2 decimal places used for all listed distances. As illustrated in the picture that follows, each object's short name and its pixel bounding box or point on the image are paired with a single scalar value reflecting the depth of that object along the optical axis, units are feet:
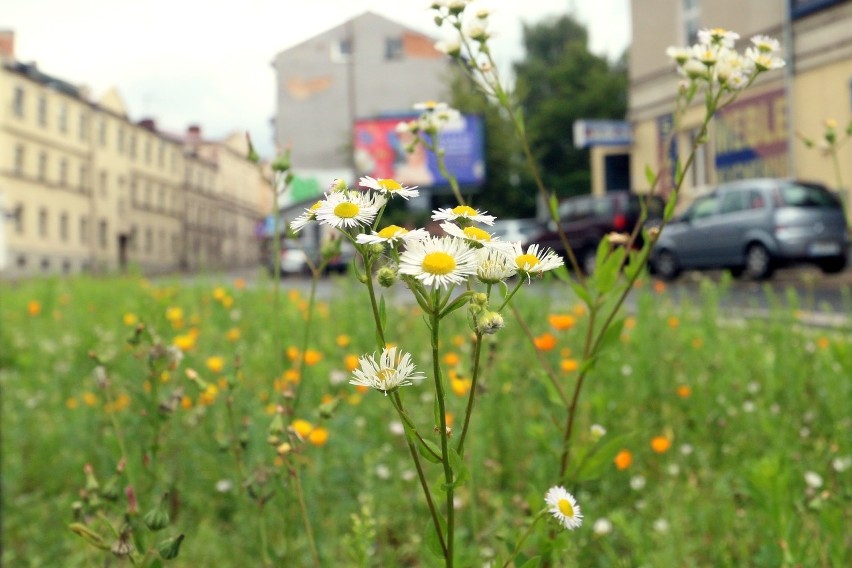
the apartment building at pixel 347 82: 112.57
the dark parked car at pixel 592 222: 48.42
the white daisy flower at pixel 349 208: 2.43
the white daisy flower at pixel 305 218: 2.60
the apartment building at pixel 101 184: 117.50
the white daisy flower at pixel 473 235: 2.37
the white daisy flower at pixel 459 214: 2.55
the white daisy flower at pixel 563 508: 2.64
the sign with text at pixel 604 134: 67.36
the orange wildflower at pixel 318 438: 6.72
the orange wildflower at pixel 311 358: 9.38
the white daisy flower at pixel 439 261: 2.25
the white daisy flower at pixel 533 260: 2.45
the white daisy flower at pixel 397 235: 2.42
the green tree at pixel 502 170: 102.83
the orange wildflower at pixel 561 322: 8.76
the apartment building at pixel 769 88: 47.67
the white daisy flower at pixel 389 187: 2.50
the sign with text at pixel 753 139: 51.52
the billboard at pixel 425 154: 101.09
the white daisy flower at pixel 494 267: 2.42
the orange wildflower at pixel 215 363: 8.64
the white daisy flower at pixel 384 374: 2.32
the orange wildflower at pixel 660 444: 7.47
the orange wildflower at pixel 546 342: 8.43
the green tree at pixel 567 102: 104.53
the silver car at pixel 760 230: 35.01
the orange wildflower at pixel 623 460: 6.90
